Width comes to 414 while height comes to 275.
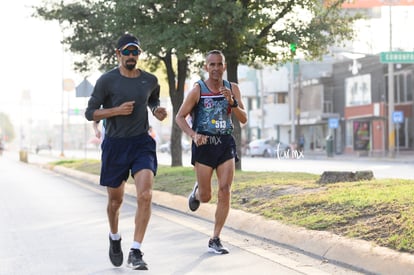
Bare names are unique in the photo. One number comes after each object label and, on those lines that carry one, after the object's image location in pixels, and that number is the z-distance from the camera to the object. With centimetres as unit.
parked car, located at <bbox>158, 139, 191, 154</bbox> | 7630
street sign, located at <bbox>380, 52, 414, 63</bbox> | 3581
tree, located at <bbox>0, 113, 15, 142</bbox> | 19070
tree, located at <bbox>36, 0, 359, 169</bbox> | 1833
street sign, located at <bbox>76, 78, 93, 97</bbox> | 2727
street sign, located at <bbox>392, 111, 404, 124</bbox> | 4288
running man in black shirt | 724
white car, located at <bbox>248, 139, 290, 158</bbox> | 5818
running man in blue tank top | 821
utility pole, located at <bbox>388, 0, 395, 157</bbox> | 4253
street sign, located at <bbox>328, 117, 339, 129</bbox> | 5619
